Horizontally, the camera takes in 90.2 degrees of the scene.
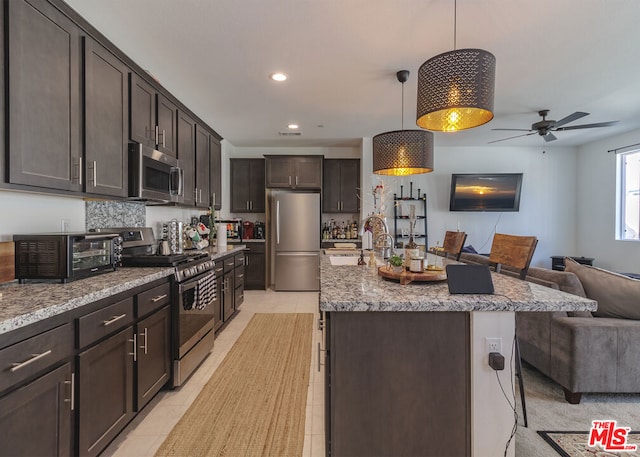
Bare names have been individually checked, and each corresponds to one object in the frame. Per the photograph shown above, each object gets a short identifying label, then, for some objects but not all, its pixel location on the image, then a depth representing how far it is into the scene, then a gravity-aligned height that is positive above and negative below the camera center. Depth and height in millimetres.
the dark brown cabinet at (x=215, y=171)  4477 +770
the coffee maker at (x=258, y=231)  5758 -120
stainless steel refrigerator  5445 -248
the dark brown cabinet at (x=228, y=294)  3587 -823
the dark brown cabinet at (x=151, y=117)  2578 +959
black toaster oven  1715 -180
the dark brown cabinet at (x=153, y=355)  1922 -848
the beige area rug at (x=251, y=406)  1786 -1237
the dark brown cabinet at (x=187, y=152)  3480 +815
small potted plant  1931 -234
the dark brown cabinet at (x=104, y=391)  1464 -849
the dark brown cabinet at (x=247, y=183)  5820 +755
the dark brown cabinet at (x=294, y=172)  5594 +925
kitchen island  1376 -679
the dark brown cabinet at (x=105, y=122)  2066 +715
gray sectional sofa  2098 -755
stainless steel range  2324 -569
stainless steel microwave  2525 +418
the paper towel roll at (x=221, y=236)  4098 -153
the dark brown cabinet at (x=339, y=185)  5812 +725
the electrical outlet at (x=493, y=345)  1375 -515
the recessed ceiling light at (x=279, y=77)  2988 +1408
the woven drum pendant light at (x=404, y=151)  2441 +579
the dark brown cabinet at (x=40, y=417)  1109 -740
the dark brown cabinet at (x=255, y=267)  5562 -744
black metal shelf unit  5876 +94
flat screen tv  5711 +622
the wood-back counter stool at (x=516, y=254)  1950 -198
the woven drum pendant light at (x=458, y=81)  1523 +706
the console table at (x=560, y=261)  5454 -608
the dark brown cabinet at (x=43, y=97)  1563 +686
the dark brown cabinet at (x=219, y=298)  3354 -801
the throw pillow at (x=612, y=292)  2223 -478
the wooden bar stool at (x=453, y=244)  3402 -210
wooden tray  1671 -270
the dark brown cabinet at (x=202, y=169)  3954 +708
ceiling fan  3813 +1235
